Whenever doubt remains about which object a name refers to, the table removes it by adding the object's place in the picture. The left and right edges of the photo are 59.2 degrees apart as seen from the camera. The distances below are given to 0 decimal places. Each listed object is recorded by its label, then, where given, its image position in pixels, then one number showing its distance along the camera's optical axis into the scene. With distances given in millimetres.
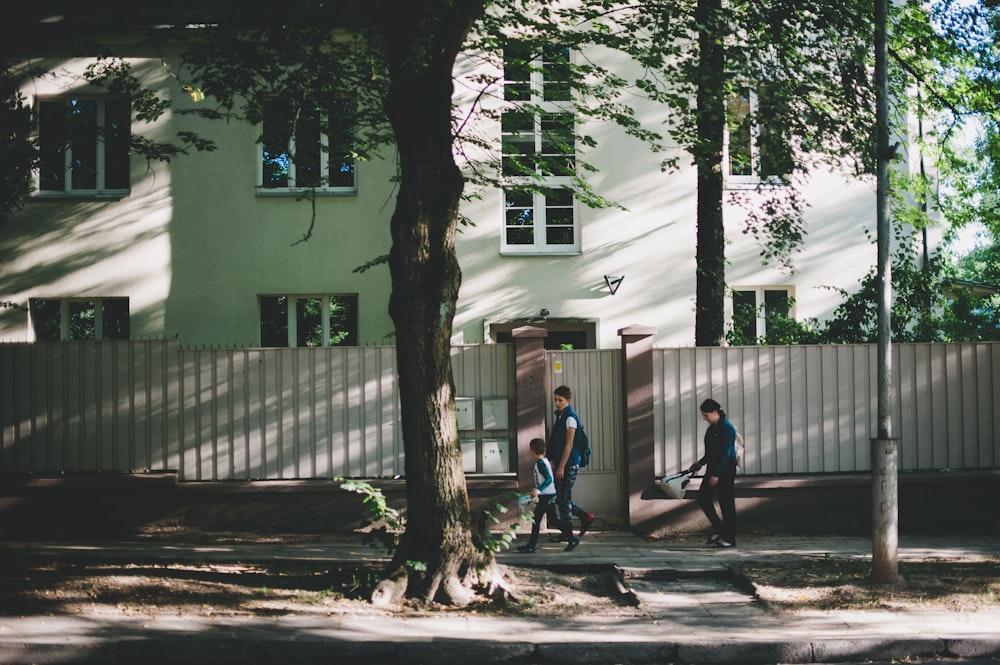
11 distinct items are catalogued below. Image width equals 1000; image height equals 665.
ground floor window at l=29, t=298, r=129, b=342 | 16906
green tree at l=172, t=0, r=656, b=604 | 7855
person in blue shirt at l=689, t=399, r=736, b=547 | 10352
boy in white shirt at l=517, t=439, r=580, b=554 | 10117
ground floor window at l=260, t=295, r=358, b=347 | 16984
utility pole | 8320
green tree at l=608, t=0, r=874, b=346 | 11367
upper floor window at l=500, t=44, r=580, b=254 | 12477
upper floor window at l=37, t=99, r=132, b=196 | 16438
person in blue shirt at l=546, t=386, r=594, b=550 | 10406
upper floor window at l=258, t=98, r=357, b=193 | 12586
